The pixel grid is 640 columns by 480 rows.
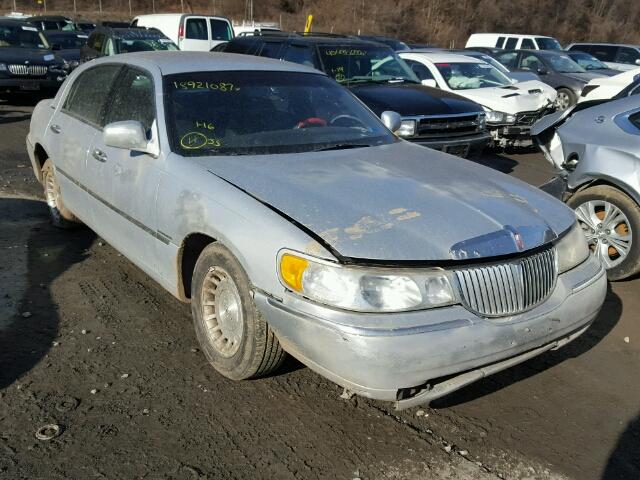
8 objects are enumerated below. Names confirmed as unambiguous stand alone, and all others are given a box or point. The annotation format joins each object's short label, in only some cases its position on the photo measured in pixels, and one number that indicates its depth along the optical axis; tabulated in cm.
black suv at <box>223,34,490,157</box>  820
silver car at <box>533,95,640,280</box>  486
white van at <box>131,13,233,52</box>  1831
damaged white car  1027
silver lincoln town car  276
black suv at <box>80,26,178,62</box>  1402
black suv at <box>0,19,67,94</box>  1319
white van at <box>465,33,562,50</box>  2092
